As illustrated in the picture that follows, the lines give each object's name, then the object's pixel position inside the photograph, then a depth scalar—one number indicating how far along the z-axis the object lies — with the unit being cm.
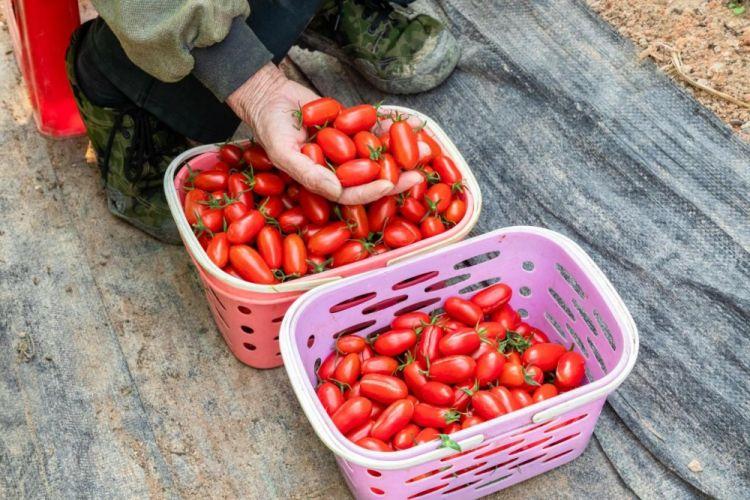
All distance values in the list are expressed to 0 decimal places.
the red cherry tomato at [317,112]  177
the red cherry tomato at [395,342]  179
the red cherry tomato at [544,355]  176
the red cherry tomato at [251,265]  174
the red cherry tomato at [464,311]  181
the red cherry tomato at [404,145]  179
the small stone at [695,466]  176
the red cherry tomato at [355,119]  178
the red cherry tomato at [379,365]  177
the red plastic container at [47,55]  216
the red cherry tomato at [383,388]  170
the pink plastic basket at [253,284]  174
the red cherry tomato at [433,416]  162
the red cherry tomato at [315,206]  182
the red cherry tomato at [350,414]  164
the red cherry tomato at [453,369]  168
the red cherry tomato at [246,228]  179
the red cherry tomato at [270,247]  179
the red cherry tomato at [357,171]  172
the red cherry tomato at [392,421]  163
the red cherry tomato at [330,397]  168
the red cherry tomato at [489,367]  169
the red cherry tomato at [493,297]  184
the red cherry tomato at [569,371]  171
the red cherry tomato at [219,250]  176
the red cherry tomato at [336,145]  174
